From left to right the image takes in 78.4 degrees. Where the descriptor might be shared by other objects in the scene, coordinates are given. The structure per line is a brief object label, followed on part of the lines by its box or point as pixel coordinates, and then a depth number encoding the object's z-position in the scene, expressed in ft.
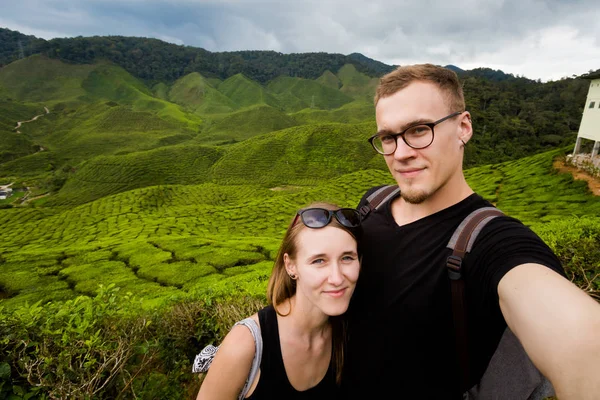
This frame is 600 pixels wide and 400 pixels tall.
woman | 2.14
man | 1.85
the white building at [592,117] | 61.44
